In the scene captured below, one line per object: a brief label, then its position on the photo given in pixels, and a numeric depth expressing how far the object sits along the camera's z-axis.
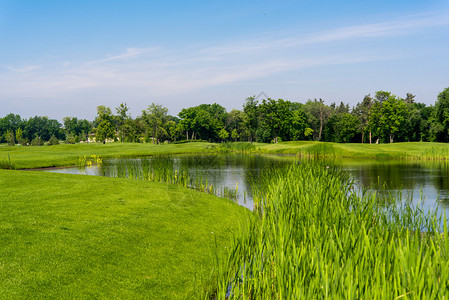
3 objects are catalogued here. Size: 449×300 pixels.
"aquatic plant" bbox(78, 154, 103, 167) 41.69
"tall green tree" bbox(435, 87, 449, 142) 81.00
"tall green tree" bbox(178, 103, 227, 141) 124.44
